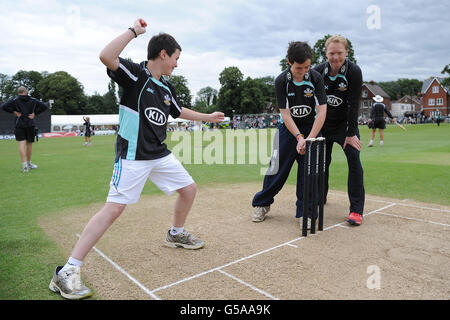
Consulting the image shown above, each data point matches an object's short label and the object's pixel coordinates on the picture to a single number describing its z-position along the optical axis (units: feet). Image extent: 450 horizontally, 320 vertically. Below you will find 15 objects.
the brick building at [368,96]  306.02
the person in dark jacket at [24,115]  34.09
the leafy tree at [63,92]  306.55
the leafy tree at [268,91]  367.25
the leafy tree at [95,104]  330.13
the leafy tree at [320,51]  178.50
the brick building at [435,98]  280.10
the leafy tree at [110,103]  348.79
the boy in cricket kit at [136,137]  9.46
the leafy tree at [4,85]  345.39
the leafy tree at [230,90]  303.48
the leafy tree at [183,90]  345.92
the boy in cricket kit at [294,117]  14.16
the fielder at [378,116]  58.19
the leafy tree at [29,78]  343.46
